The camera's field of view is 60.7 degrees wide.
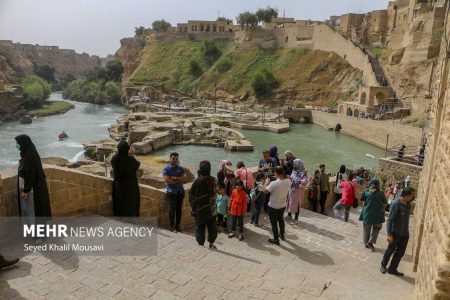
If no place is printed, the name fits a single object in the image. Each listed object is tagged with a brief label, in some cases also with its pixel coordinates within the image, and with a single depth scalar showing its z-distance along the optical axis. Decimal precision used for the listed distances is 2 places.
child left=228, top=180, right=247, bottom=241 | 6.13
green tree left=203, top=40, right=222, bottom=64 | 71.04
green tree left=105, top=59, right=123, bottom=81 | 85.62
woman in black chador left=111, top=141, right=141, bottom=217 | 5.61
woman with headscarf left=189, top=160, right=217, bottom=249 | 5.28
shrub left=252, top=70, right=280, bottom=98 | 53.81
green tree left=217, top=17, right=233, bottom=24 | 83.88
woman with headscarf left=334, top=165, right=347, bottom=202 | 9.15
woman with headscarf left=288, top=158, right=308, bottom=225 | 7.17
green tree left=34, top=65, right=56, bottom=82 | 112.44
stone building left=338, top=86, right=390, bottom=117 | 36.49
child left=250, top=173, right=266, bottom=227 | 6.75
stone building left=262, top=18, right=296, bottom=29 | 72.12
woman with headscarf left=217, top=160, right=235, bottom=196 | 6.70
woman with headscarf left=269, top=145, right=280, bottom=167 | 7.55
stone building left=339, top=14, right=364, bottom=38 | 57.12
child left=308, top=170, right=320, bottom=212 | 8.59
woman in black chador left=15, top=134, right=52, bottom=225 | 4.73
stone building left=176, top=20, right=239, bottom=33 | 82.44
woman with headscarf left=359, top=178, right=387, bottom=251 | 6.08
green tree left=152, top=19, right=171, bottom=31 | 91.72
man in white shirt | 5.76
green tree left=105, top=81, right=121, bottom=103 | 74.69
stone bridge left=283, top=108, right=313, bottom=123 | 44.38
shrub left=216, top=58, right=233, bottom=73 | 64.44
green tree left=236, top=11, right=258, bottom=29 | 70.94
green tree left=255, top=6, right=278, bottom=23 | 71.25
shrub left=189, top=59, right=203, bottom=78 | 67.69
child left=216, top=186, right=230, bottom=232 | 6.41
